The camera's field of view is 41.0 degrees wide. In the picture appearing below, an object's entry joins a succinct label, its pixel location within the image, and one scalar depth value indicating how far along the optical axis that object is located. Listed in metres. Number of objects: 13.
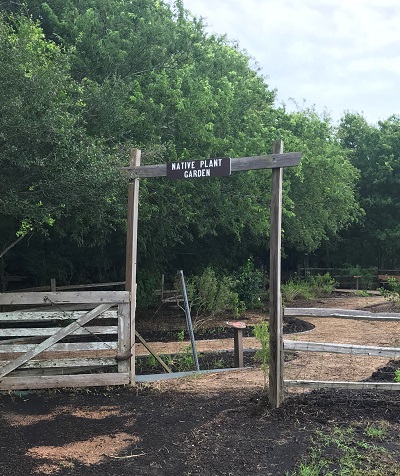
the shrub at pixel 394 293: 16.64
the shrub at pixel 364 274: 26.88
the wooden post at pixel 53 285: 12.63
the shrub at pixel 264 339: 6.26
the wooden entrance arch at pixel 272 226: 5.70
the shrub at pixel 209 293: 13.54
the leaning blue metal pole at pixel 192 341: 8.11
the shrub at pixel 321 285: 22.11
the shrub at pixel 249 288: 17.69
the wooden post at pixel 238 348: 8.30
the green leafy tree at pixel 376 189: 27.89
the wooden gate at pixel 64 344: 6.78
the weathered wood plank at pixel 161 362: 7.95
